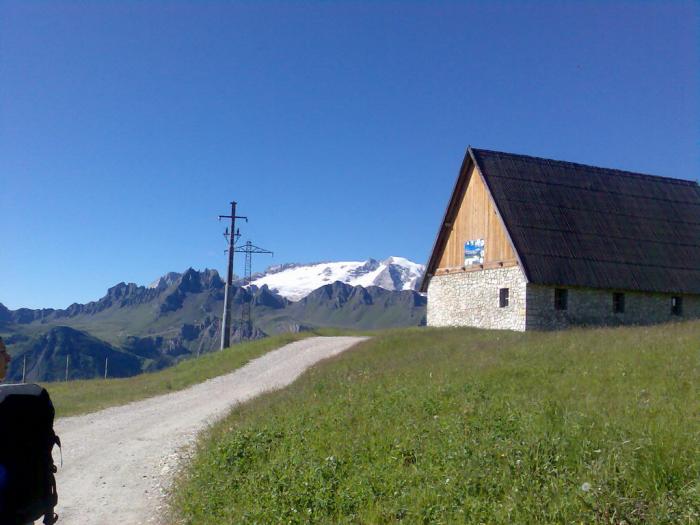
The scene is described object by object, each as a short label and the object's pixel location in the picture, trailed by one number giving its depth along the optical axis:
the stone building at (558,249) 27.33
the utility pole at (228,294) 38.77
